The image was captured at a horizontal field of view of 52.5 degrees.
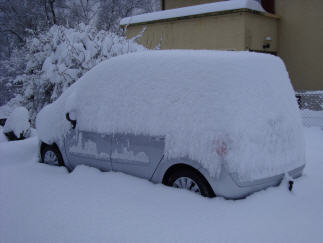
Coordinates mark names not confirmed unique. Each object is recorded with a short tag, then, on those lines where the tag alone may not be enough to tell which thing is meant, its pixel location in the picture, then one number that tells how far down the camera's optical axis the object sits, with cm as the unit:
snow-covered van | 328
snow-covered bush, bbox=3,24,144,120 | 845
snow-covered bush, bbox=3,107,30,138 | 708
